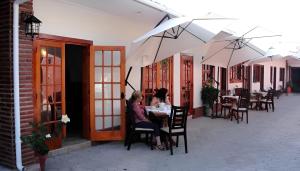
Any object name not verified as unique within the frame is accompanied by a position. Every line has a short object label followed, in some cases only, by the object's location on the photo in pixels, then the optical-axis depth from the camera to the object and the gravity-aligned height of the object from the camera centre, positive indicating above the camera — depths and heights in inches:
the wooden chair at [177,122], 174.5 -30.5
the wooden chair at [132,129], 181.9 -36.6
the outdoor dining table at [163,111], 187.6 -23.5
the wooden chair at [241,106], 295.5 -30.9
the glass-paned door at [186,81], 298.7 +2.5
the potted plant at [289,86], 747.8 -11.4
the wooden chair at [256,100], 397.2 -30.3
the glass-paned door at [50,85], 158.7 -1.3
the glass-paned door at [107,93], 192.2 -8.5
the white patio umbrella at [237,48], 280.3 +47.5
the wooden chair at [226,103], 313.5 -29.2
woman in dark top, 181.5 -28.0
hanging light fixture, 142.4 +35.9
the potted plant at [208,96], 323.9 -18.7
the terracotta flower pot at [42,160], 137.9 -46.4
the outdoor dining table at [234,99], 321.1 -23.1
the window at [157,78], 252.1 +5.9
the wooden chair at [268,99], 388.7 -28.0
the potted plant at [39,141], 134.8 -33.9
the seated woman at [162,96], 224.6 -12.9
